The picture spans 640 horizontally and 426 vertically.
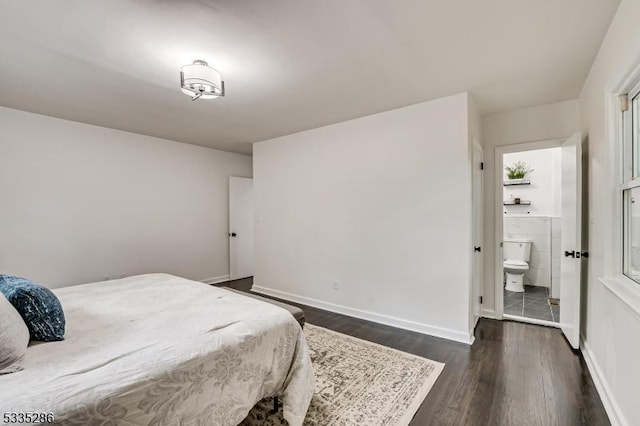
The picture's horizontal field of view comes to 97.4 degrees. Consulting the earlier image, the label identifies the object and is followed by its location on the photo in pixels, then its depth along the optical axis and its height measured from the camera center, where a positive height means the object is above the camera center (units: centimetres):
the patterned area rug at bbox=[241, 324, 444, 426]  179 -131
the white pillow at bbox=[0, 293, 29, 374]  115 -55
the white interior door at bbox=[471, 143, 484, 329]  305 -21
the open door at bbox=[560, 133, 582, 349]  259 -27
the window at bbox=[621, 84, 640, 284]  171 +16
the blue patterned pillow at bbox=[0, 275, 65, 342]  141 -51
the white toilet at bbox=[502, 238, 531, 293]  444 -80
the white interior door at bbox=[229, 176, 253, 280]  549 -32
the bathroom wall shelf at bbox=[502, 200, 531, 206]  490 +16
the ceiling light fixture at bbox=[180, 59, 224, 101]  205 +97
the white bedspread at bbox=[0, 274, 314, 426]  104 -66
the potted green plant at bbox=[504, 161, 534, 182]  488 +72
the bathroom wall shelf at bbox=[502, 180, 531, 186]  486 +52
